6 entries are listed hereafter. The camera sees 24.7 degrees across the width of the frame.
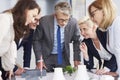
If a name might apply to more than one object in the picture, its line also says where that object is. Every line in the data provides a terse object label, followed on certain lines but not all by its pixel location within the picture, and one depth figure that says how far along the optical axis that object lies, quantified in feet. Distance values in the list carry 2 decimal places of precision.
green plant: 7.41
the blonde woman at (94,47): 7.62
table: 6.64
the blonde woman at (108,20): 7.09
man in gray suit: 9.35
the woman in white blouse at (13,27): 6.45
